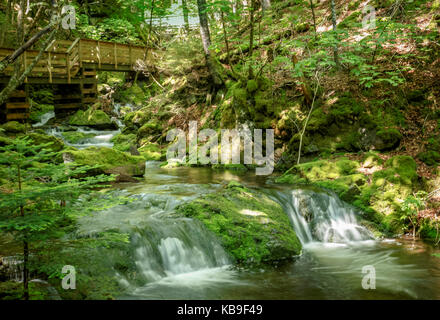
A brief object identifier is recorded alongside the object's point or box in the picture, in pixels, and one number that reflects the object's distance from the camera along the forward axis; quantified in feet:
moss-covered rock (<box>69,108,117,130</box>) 55.98
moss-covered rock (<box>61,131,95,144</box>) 48.67
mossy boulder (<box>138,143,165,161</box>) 44.11
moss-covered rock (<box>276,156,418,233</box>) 23.17
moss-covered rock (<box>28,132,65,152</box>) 27.40
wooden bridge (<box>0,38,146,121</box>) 49.57
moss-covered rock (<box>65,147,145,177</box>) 27.12
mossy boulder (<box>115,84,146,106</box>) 69.92
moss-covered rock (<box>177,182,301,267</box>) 17.48
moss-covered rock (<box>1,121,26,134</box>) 41.14
